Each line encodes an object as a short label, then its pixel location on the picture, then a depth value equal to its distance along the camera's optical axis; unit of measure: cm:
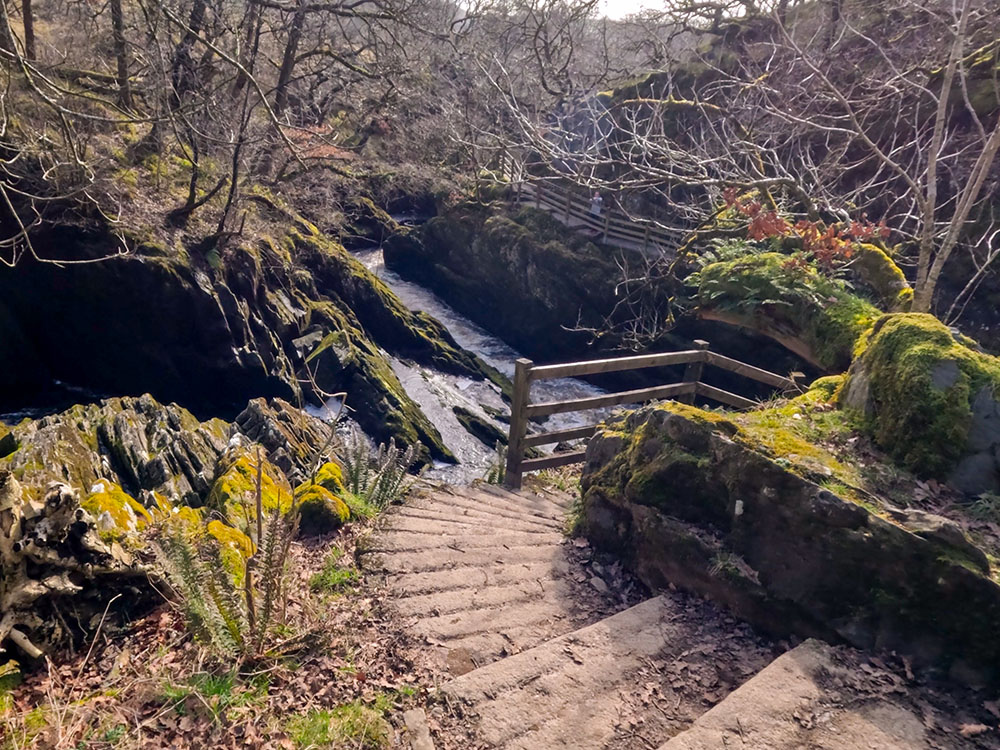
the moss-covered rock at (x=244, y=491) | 455
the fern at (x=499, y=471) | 806
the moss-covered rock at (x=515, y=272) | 1752
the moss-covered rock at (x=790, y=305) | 611
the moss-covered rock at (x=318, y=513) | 486
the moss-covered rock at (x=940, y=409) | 351
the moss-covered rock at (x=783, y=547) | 273
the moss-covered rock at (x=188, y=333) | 1071
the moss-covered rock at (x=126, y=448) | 461
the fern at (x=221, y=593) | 284
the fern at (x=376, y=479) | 551
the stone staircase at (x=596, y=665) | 252
